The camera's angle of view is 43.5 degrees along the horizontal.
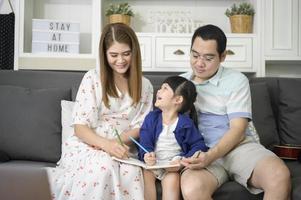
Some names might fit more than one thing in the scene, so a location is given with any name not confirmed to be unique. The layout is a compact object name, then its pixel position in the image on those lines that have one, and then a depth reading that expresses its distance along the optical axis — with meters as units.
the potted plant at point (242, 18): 2.50
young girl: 1.40
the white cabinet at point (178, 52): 2.45
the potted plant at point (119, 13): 2.49
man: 1.33
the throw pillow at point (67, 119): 1.77
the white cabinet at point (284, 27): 2.48
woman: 1.38
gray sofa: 1.80
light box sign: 2.41
